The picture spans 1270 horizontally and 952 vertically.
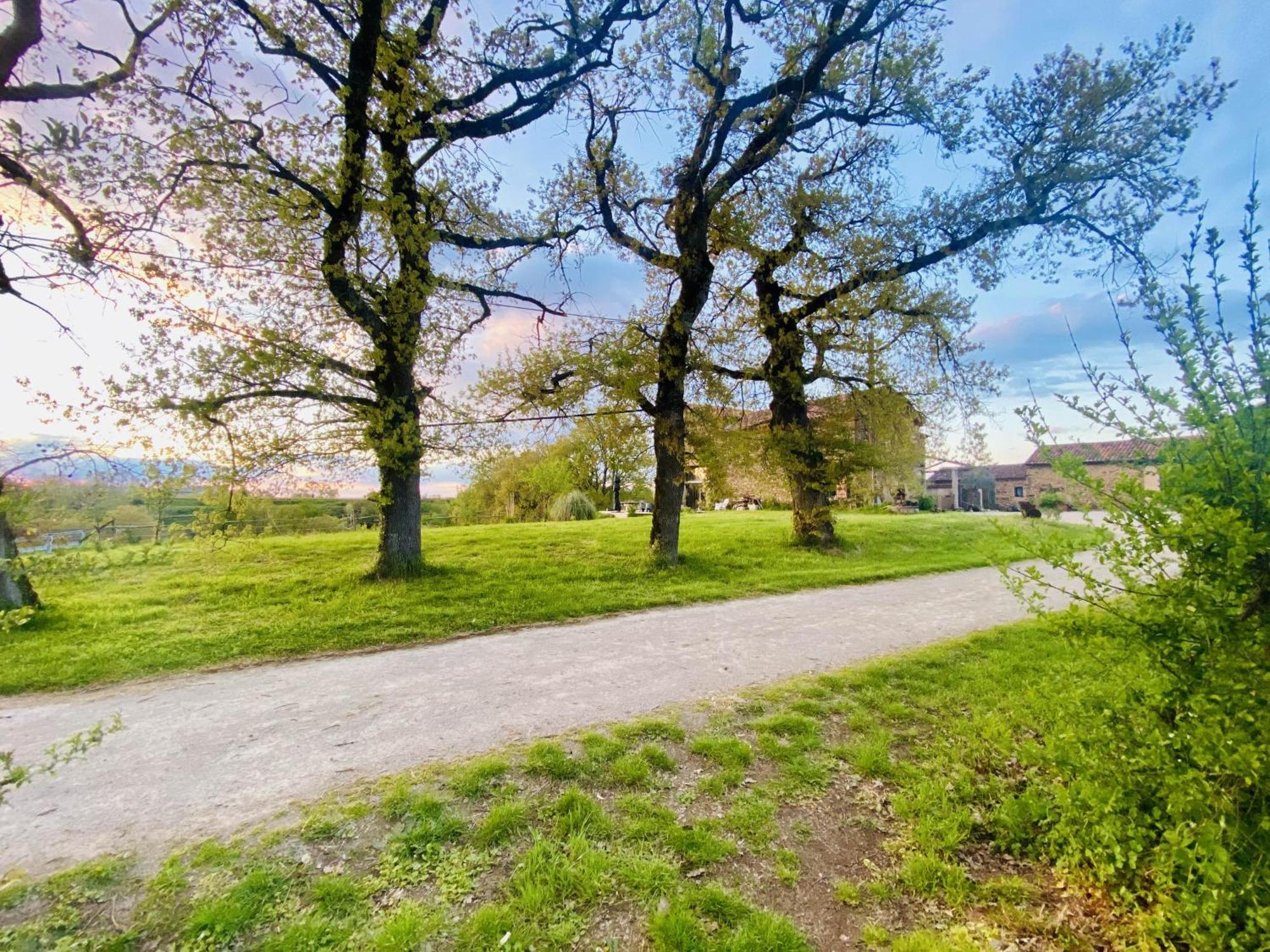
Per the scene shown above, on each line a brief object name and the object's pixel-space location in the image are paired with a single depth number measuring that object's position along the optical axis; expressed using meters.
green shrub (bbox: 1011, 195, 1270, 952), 1.90
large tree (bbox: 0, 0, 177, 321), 3.32
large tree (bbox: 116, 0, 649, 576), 6.06
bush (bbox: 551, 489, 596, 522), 22.55
